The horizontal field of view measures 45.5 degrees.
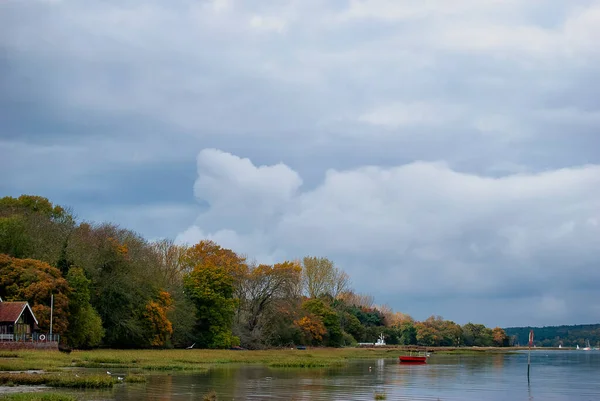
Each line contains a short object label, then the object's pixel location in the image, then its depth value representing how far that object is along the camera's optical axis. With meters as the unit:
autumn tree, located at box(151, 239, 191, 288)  113.38
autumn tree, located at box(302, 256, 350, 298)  157.50
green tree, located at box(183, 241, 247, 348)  106.00
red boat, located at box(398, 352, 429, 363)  97.56
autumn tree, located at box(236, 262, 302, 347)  121.38
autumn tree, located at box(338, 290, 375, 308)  170.62
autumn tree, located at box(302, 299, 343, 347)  137.62
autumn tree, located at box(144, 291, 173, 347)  87.71
